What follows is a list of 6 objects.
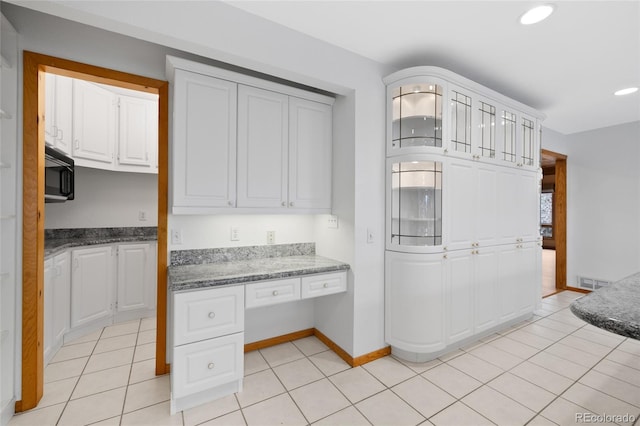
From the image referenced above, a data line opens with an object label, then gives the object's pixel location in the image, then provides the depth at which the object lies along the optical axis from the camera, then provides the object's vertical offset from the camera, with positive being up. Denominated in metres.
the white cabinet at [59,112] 2.40 +0.89
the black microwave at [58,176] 2.20 +0.31
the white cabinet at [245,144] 1.93 +0.53
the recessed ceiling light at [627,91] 2.95 +1.31
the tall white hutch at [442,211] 2.34 +0.02
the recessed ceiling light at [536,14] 1.77 +1.30
